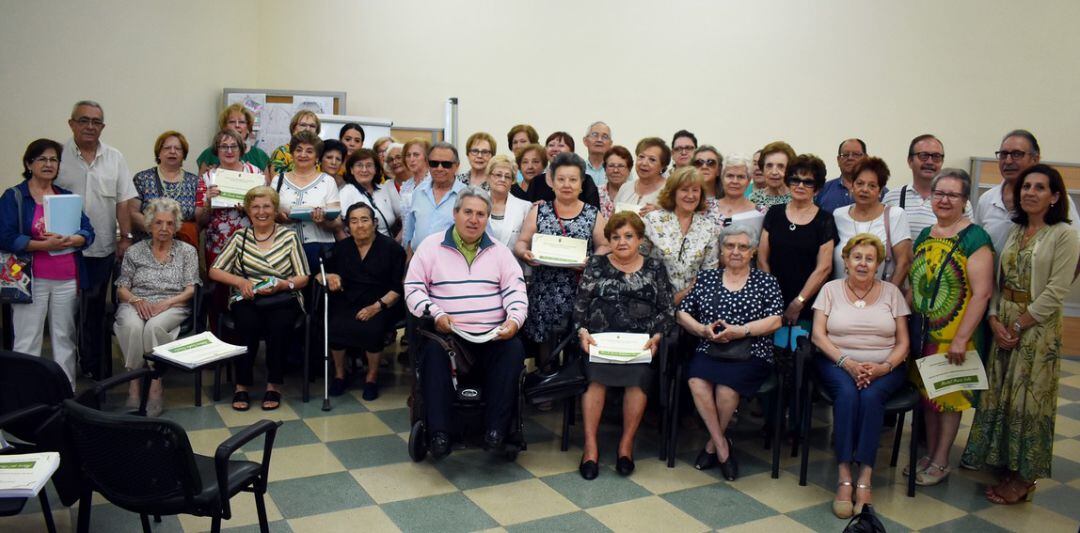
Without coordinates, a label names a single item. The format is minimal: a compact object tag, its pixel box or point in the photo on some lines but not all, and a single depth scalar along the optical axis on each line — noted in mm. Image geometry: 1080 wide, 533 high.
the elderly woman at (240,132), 5302
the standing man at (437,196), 4789
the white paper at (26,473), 2057
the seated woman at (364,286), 4695
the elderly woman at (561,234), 4312
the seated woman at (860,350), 3557
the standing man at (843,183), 4918
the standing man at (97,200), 4656
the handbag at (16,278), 4227
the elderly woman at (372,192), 5117
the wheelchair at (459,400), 3740
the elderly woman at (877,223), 3955
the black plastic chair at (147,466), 2158
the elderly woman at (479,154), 4977
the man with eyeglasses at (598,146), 5585
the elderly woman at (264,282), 4570
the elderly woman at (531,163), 4949
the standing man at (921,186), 4293
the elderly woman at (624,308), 3832
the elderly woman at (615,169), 4875
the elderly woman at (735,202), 4293
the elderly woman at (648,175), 4621
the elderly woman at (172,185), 4910
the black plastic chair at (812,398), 3609
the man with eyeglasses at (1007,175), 3904
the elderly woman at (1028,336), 3453
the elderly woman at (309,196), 4922
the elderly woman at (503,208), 4504
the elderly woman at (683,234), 4131
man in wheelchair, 3691
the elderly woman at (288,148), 5418
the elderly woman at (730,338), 3814
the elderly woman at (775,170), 4512
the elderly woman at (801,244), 4055
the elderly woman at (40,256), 4258
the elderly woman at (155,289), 4387
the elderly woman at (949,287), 3602
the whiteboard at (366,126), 7438
